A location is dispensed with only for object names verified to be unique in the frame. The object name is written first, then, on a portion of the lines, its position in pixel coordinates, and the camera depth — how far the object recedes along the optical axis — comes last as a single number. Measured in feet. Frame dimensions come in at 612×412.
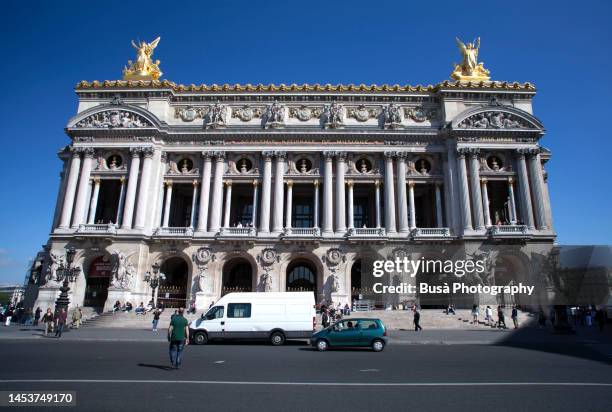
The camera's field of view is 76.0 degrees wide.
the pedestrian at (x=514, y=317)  87.83
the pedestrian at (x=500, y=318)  87.51
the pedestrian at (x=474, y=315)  95.42
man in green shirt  35.99
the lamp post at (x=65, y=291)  78.07
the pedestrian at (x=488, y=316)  95.25
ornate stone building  116.78
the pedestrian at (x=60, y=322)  71.31
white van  63.16
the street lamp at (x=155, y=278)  96.54
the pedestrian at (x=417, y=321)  85.15
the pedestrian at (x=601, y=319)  81.35
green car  54.95
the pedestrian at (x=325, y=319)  87.30
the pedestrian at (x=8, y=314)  97.70
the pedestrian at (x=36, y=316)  99.49
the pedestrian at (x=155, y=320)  85.35
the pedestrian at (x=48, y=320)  74.43
